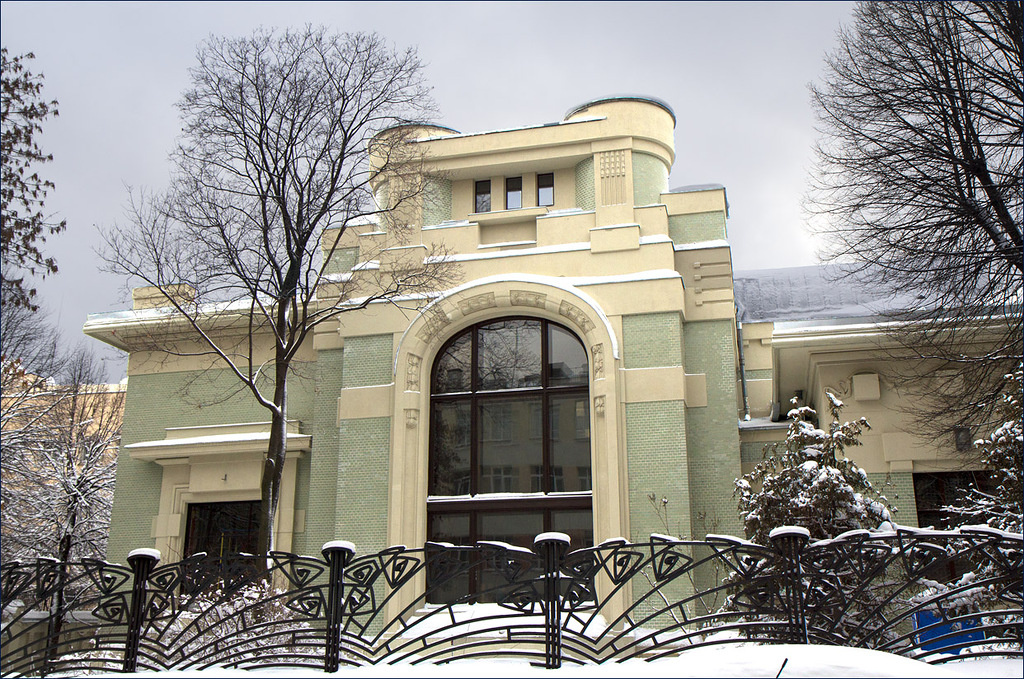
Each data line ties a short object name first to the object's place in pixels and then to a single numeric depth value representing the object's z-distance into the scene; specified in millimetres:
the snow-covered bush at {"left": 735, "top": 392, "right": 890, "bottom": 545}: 13984
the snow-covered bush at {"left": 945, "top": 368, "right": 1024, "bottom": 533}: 12445
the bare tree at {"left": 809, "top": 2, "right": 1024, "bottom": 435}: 14047
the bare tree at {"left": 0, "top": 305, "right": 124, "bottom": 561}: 23469
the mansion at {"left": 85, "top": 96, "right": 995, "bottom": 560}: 19375
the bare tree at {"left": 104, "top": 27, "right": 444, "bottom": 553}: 19078
